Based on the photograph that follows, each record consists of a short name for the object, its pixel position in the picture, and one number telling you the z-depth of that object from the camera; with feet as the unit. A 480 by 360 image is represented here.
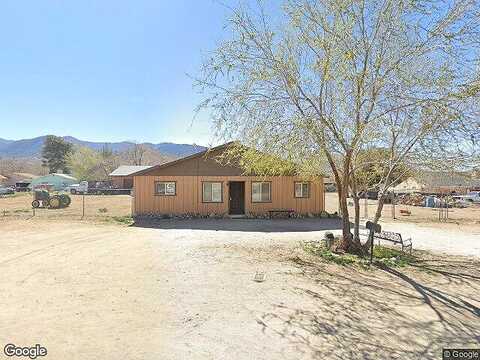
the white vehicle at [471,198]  115.19
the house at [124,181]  141.79
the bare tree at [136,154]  280.63
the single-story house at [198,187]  68.13
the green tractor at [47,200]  87.04
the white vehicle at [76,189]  163.43
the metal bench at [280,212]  69.21
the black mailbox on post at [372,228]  34.86
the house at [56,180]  199.89
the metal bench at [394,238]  38.55
